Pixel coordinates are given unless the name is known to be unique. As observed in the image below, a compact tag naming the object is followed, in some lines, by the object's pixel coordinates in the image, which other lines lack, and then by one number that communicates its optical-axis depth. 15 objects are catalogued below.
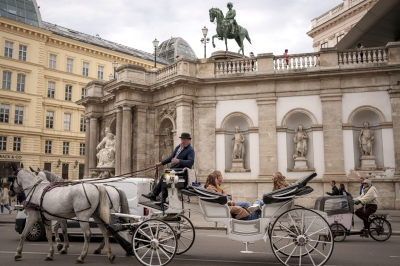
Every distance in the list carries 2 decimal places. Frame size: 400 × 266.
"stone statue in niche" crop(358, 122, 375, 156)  19.67
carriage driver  8.34
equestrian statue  24.33
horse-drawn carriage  7.24
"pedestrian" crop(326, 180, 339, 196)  14.82
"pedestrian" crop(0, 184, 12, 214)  21.84
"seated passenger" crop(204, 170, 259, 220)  7.79
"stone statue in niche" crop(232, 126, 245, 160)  21.16
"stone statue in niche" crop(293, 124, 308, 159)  20.45
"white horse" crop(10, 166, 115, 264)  8.07
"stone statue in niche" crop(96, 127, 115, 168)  24.83
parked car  11.46
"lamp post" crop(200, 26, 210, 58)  25.97
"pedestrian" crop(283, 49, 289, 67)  20.92
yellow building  43.41
